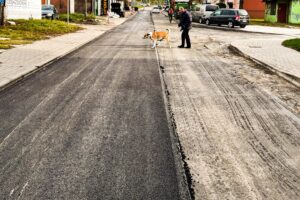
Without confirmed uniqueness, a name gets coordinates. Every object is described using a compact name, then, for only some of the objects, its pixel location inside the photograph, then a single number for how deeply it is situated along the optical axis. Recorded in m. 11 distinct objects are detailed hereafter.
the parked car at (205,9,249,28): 35.06
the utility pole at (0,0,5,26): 23.69
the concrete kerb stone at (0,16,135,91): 9.39
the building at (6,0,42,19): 28.39
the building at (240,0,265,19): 59.36
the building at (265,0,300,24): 47.28
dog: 18.23
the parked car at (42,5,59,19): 35.77
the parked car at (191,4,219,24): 41.78
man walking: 18.22
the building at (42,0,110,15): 47.22
